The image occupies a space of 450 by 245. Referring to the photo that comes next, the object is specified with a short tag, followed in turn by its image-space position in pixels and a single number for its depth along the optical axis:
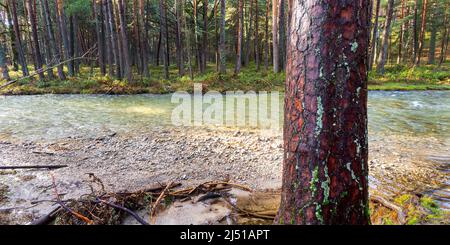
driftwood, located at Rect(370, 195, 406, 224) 2.86
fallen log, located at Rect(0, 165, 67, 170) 4.79
